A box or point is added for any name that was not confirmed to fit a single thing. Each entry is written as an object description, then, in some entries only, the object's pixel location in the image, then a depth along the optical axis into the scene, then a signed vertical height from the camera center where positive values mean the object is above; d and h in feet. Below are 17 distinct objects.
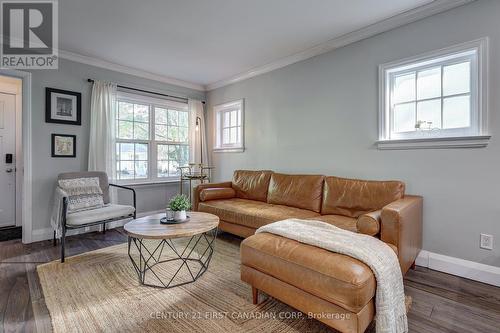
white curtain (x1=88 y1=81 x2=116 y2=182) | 11.89 +1.70
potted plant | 7.65 -1.32
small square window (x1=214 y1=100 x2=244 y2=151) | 14.58 +2.33
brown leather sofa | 4.35 -1.79
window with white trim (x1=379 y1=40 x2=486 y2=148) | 7.27 +2.24
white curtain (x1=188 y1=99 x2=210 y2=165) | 15.64 +1.82
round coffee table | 6.63 -3.25
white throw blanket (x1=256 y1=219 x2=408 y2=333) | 4.49 -1.81
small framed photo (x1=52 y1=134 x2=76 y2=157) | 11.04 +0.84
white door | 12.64 +0.08
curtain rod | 12.87 +4.03
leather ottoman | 4.22 -2.16
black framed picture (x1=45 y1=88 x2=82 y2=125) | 10.86 +2.57
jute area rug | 5.26 -3.37
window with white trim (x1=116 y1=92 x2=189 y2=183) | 13.37 +1.49
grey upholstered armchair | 8.74 -1.86
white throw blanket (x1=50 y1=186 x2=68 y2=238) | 9.43 -1.80
